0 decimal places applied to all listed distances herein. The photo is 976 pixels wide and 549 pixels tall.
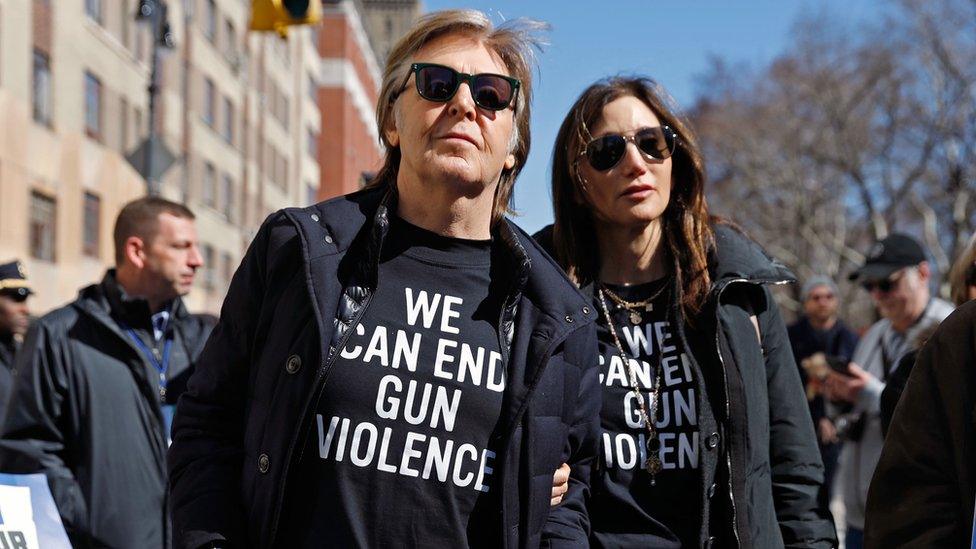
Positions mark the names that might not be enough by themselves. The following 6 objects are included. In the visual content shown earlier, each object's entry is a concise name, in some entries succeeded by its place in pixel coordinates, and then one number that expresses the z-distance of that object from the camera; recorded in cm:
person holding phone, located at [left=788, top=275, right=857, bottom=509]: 949
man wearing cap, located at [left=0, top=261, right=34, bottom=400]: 778
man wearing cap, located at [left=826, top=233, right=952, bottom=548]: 568
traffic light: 929
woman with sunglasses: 321
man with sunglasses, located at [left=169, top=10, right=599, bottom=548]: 248
